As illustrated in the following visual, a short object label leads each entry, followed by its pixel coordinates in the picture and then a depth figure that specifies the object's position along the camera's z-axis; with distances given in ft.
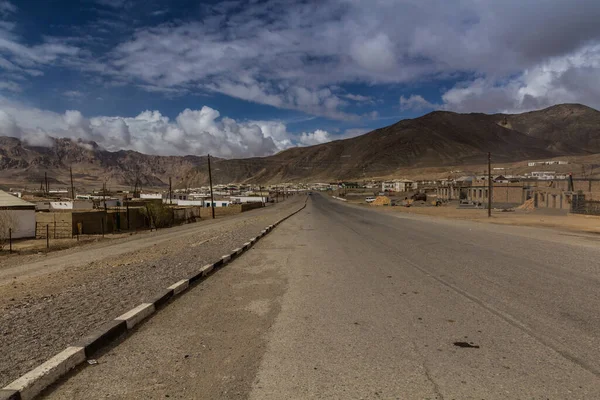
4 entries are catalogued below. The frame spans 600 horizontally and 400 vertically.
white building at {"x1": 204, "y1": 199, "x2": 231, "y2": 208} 284.08
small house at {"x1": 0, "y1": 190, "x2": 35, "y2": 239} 103.35
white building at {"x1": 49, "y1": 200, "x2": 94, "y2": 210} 174.09
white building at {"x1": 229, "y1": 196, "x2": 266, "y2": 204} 315.10
